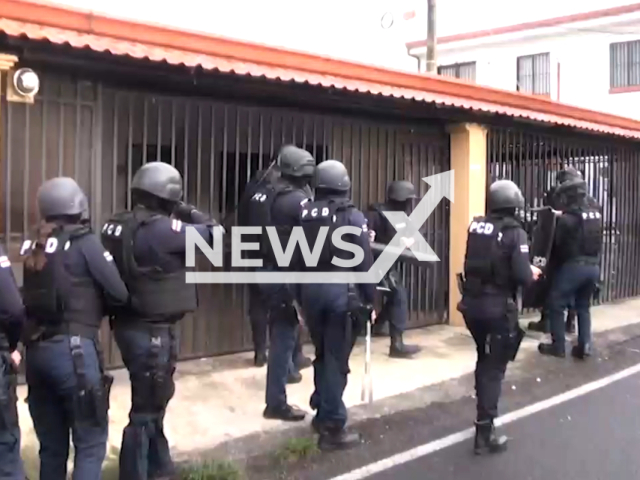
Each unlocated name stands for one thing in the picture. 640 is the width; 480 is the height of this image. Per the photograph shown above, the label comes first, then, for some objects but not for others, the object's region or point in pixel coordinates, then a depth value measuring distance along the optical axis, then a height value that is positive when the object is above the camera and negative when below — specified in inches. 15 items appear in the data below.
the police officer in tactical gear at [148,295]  150.5 -11.7
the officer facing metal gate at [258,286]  229.3 -15.5
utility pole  643.5 +184.4
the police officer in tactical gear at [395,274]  282.5 -13.2
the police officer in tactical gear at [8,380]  122.6 -24.4
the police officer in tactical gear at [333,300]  181.2 -15.4
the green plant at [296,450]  182.7 -54.0
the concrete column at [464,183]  339.3 +28.2
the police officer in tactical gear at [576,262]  286.7 -8.0
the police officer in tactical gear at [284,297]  204.4 -16.5
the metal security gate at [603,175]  373.7 +37.6
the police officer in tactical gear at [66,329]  132.0 -16.8
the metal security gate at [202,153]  223.1 +32.4
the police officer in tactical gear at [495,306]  187.8 -16.9
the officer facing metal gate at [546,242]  298.8 +0.0
